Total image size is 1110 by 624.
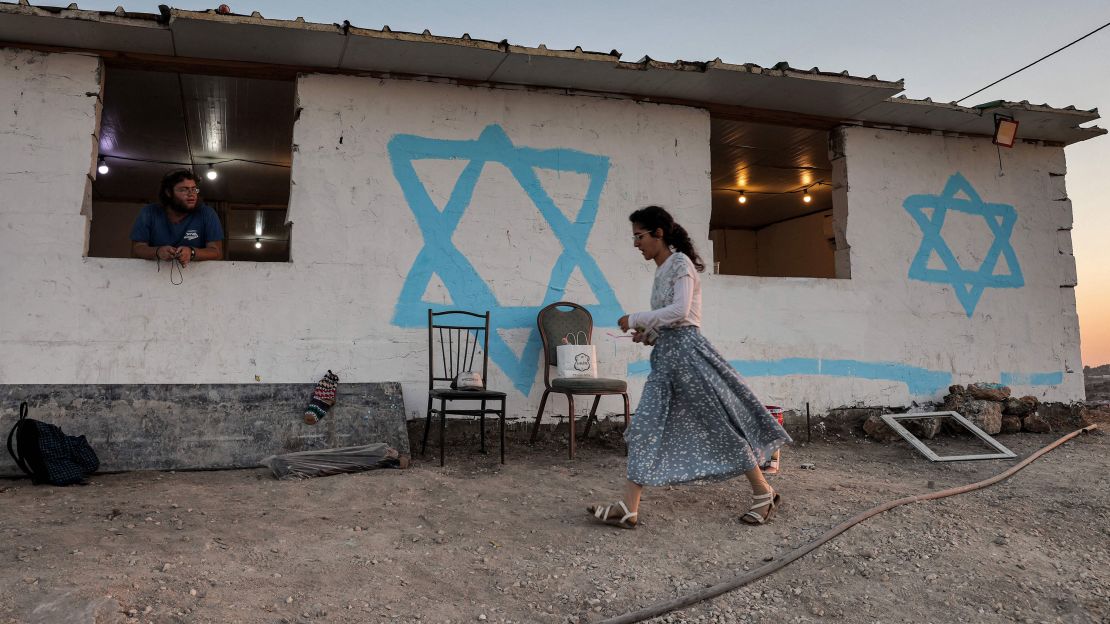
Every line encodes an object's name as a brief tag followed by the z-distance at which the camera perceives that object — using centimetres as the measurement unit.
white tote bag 498
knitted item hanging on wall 462
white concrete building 464
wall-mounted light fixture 636
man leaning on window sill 467
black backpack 380
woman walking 318
